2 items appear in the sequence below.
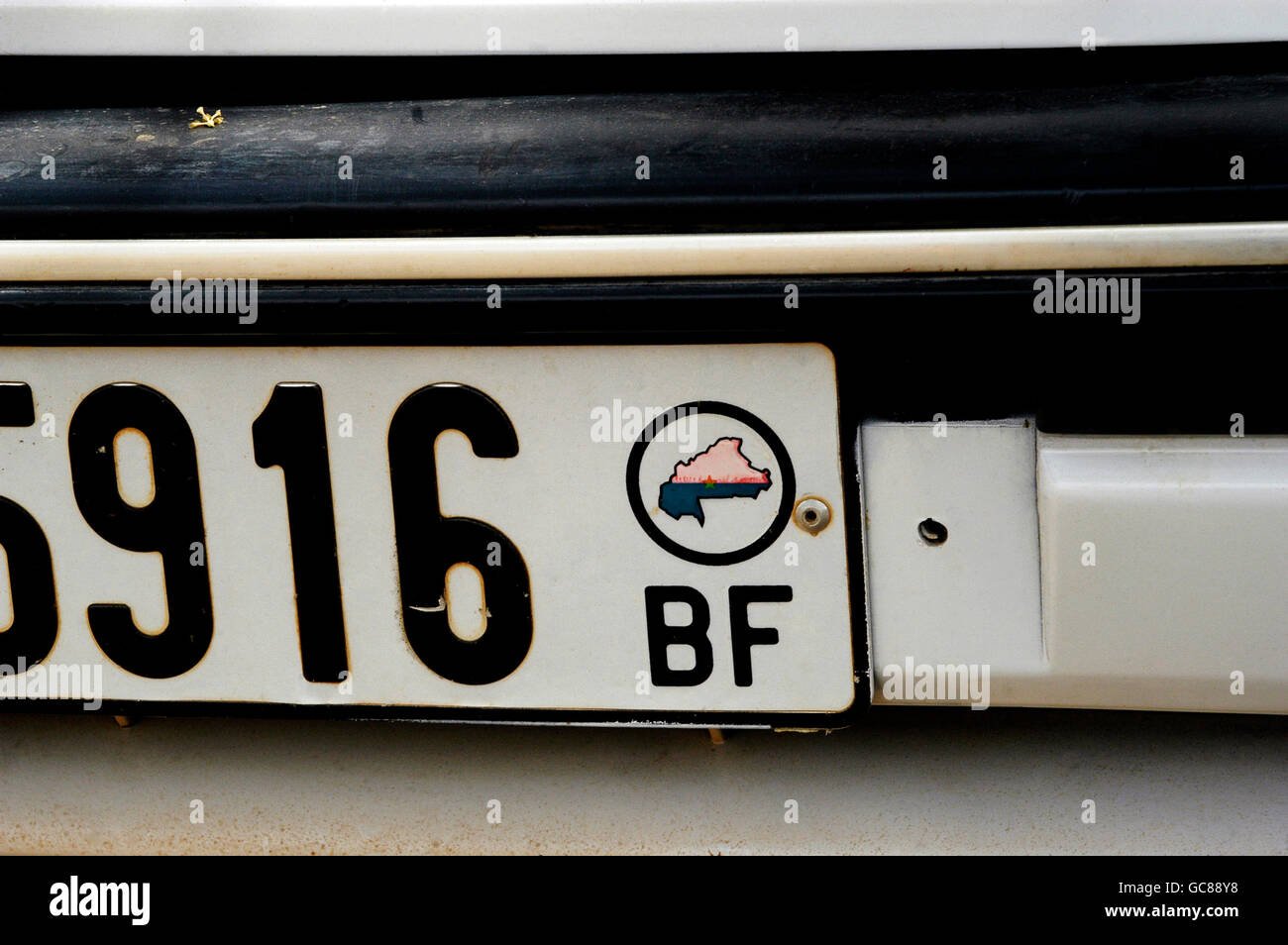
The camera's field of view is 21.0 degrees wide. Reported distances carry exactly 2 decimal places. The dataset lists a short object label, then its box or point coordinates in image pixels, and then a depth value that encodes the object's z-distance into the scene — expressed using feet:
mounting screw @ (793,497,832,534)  2.96
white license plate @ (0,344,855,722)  2.96
